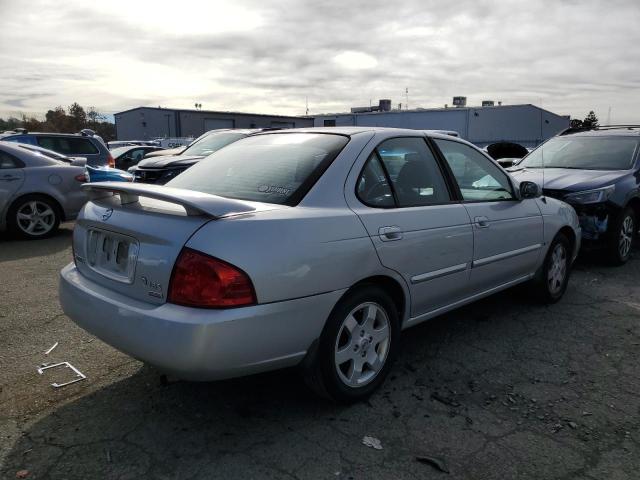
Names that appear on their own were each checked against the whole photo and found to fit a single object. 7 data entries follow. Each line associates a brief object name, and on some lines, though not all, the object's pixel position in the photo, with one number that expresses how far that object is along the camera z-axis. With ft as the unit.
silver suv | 37.70
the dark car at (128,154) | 59.16
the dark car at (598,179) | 20.54
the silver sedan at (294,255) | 7.78
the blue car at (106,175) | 30.55
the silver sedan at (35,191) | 24.58
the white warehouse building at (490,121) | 130.82
